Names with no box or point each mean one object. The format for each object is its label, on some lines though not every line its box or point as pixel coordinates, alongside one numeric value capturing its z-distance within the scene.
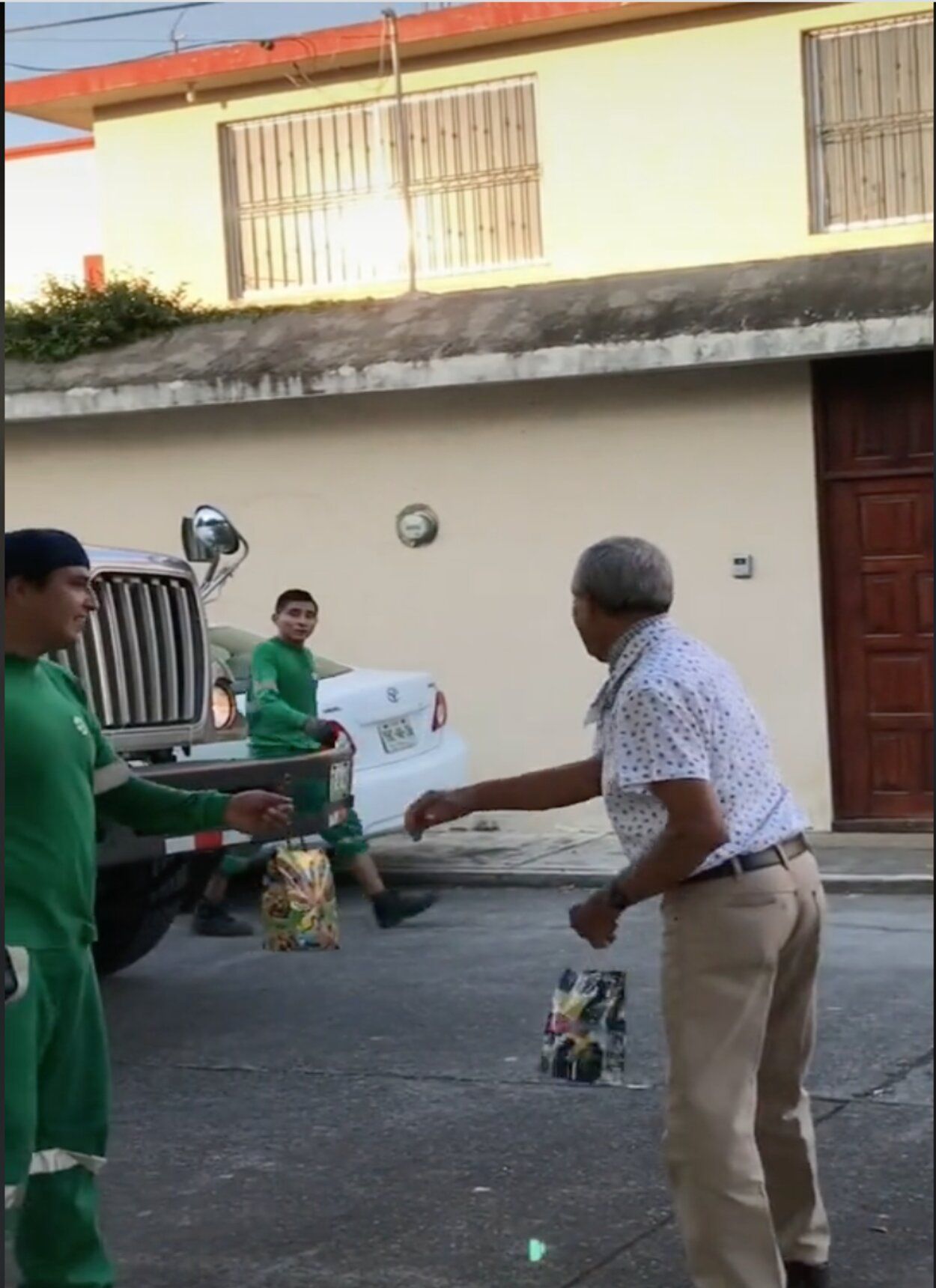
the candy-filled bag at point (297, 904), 6.96
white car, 10.84
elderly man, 4.16
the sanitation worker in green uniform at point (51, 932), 4.15
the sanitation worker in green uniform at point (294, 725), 9.29
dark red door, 12.82
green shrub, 15.15
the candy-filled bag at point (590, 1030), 4.56
